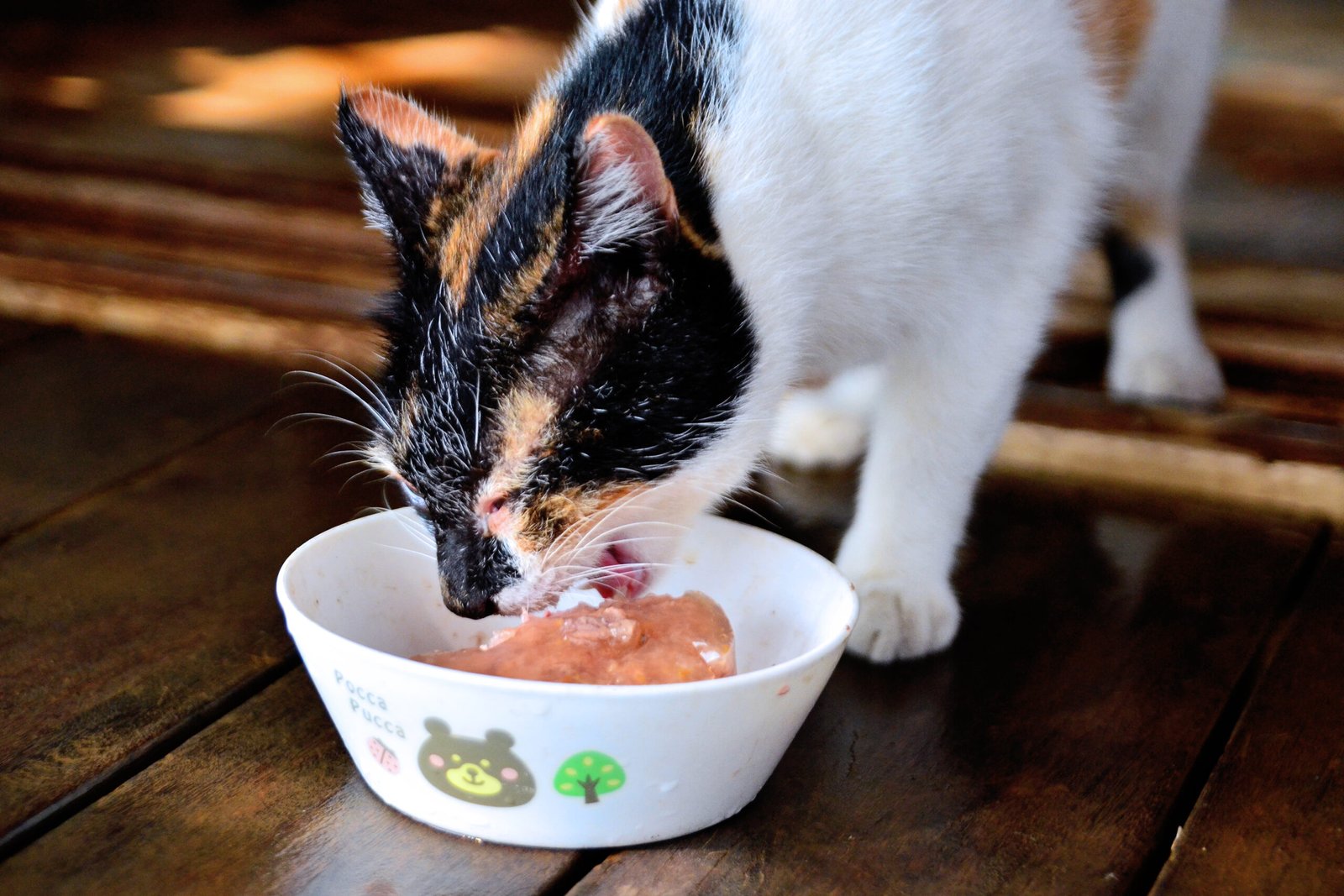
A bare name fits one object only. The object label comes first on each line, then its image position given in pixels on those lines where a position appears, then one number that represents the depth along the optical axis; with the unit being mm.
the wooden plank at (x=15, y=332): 1055
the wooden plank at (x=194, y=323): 1074
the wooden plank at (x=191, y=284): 1113
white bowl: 700
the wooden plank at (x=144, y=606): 761
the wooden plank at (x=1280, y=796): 731
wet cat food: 726
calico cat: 727
